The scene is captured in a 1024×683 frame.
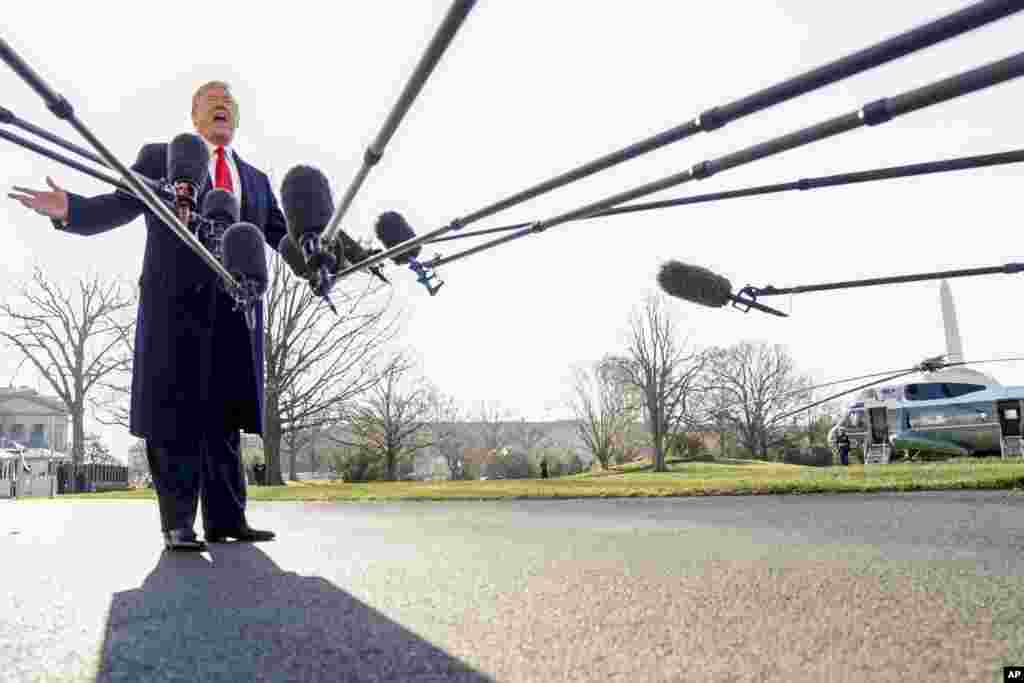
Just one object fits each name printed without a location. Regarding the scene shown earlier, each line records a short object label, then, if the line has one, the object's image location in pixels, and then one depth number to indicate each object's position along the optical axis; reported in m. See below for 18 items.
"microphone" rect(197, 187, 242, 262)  3.31
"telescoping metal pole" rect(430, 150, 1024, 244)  1.80
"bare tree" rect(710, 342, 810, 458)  49.03
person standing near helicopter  21.37
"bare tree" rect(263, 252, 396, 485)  20.80
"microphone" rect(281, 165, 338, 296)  2.83
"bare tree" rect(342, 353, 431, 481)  35.03
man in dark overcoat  3.25
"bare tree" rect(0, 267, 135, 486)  29.23
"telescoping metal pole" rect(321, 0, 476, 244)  1.15
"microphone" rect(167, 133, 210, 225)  2.89
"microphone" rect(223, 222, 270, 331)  3.00
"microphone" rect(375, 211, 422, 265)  3.48
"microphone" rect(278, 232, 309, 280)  3.03
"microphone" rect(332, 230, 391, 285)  3.22
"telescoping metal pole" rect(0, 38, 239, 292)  1.39
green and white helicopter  17.39
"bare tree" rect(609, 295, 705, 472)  36.97
